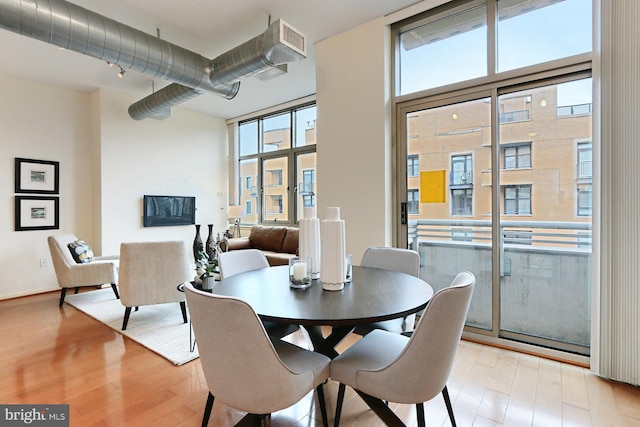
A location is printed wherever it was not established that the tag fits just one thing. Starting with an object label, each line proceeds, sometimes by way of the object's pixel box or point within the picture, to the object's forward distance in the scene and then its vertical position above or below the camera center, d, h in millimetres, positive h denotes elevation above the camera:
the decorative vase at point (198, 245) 3389 -370
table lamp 5832 -29
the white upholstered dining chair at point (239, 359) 1176 -574
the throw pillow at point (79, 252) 4070 -530
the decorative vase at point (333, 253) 1695 -234
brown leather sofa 4957 -511
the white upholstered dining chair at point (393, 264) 2022 -415
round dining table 1312 -430
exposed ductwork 2365 +1463
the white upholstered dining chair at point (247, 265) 1985 -415
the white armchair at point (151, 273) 3129 -622
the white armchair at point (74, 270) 3865 -719
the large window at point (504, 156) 2477 +459
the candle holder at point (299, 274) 1779 -360
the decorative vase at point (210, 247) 3784 -438
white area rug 2693 -1168
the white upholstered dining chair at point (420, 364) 1244 -657
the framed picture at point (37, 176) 4379 +506
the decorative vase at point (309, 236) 1893 -156
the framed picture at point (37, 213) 4383 -18
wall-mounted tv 5344 +13
